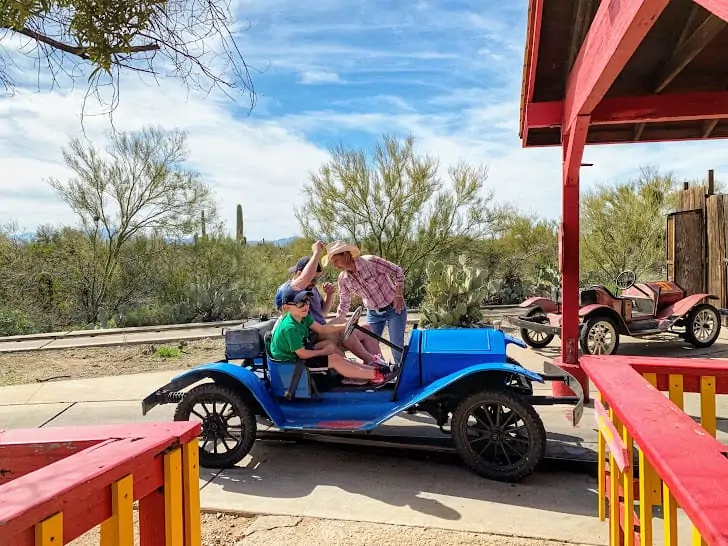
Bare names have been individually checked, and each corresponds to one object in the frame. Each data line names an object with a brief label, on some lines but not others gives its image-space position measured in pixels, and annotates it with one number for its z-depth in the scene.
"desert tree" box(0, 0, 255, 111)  2.70
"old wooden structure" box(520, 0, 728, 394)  4.64
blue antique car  4.12
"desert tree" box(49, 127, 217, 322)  14.85
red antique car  7.91
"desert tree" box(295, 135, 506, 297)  15.42
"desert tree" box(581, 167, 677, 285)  16.55
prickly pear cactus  9.86
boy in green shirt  4.44
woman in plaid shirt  5.56
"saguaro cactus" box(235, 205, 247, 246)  24.71
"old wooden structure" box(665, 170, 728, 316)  10.14
